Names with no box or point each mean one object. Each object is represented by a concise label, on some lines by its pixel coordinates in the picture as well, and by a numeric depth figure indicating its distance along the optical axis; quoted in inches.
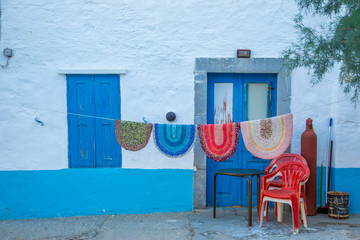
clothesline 189.0
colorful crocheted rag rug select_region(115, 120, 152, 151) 169.6
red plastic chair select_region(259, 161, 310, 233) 157.8
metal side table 163.8
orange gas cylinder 181.3
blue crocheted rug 171.3
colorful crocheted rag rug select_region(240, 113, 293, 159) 164.2
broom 190.7
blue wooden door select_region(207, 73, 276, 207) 197.5
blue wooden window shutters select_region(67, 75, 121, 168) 191.2
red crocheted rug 167.0
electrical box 186.4
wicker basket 180.1
